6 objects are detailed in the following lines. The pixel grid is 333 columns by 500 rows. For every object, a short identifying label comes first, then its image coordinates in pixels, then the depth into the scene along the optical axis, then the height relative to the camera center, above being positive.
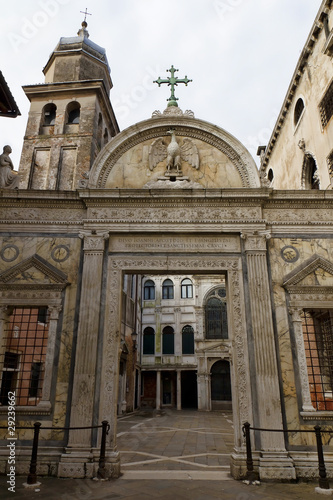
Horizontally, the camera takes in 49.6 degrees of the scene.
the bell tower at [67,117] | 19.67 +14.77
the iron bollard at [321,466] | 6.91 -1.53
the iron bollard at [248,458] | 7.49 -1.50
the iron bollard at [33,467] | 7.04 -1.55
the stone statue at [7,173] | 10.41 +5.76
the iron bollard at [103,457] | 7.61 -1.49
